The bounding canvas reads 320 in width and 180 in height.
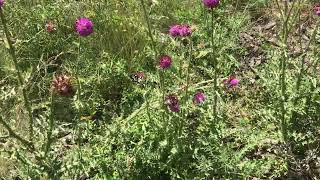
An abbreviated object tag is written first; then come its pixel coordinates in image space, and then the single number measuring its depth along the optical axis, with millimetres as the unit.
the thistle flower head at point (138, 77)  3435
